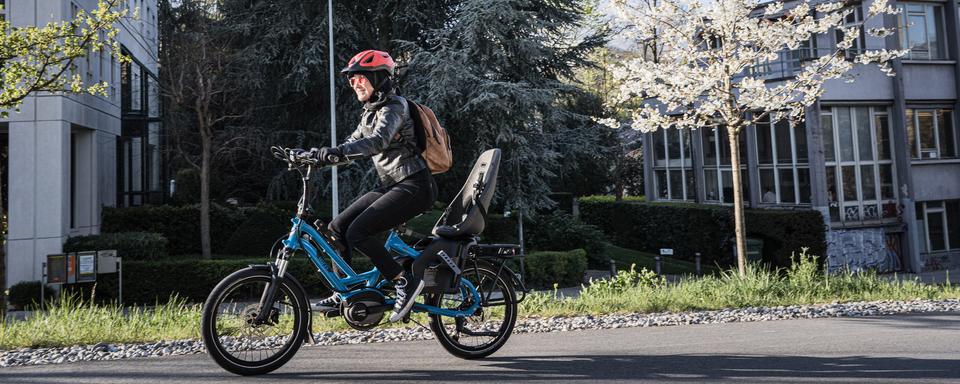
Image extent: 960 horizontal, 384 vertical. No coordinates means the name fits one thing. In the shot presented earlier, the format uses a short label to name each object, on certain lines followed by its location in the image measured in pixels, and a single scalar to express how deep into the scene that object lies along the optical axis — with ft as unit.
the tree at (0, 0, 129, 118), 32.07
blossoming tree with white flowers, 40.32
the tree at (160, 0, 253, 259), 69.10
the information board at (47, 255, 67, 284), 48.16
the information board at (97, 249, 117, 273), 49.49
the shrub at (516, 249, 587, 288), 61.87
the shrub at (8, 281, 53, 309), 53.83
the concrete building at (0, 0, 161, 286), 55.93
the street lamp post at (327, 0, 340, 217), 65.31
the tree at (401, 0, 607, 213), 64.85
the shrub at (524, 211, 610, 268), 77.61
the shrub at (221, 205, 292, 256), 70.13
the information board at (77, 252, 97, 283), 49.11
